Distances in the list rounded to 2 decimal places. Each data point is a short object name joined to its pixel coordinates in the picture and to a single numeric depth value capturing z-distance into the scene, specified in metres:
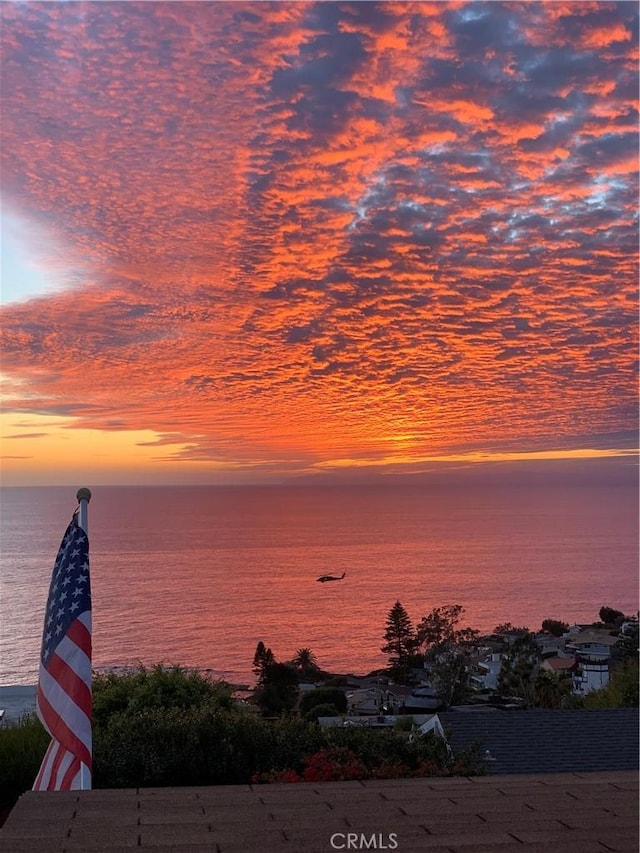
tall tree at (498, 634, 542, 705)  38.47
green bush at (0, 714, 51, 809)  10.67
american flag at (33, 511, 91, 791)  7.54
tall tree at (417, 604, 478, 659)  48.62
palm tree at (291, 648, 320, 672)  52.38
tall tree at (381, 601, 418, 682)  54.50
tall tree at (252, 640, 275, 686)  48.28
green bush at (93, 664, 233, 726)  14.53
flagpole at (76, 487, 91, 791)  8.48
